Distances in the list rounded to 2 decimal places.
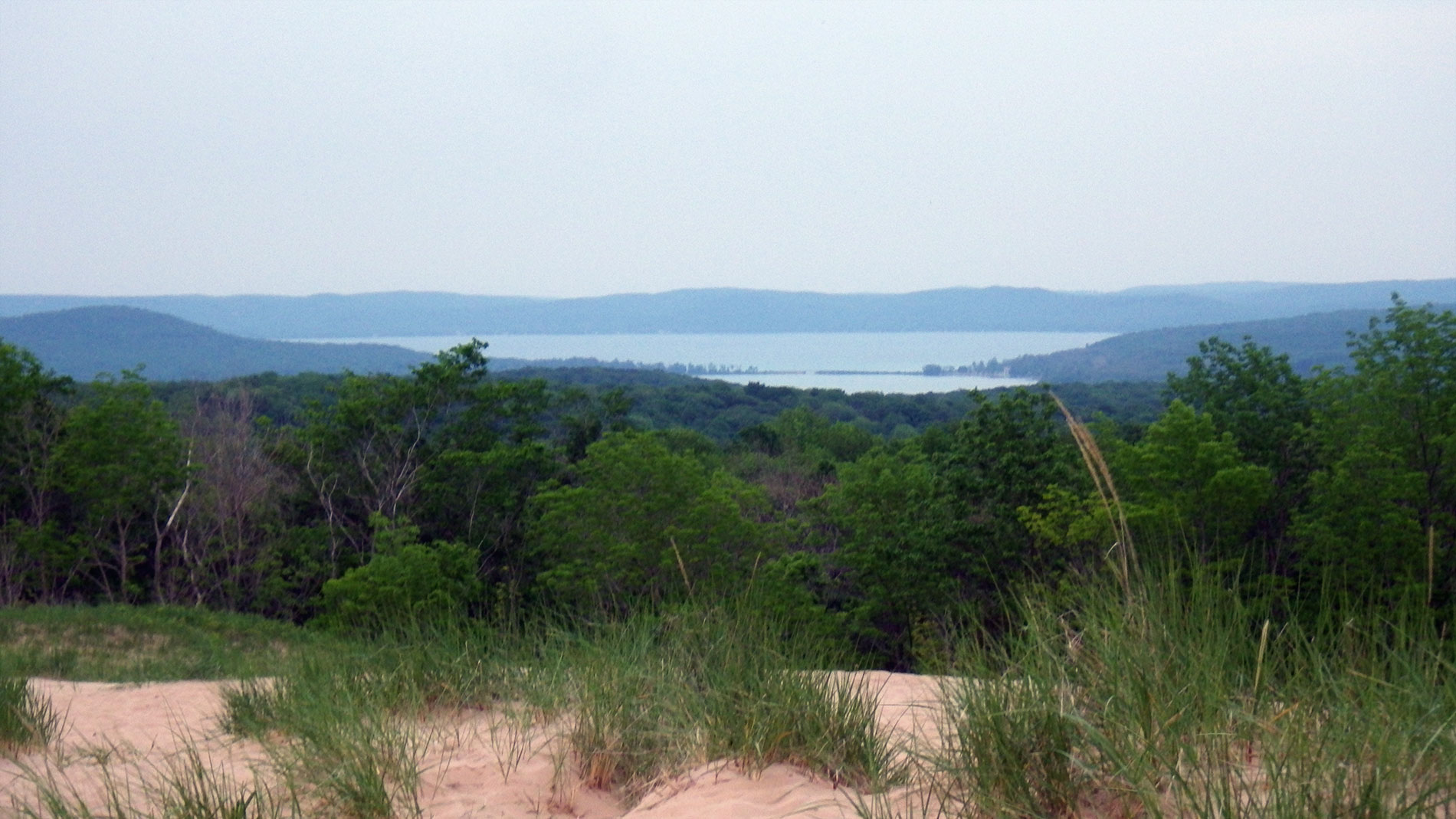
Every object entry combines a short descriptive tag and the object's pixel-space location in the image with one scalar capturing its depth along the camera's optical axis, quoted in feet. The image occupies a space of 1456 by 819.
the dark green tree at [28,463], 101.35
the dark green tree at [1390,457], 68.39
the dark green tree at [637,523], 89.66
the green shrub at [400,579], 83.87
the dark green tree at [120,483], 104.73
